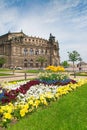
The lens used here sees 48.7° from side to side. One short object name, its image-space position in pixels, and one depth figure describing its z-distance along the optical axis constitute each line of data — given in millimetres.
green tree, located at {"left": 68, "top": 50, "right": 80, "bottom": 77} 34299
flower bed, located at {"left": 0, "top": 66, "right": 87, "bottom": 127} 2590
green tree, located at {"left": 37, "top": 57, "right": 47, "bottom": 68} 45742
